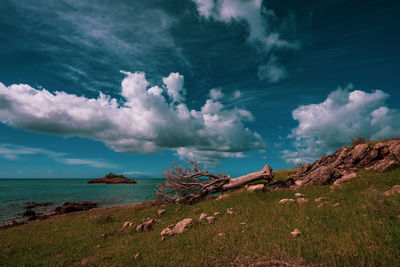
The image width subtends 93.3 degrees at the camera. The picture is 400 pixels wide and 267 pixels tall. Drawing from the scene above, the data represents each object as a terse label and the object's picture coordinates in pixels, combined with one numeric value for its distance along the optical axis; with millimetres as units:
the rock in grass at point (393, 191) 8716
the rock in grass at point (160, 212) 15168
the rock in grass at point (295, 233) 6830
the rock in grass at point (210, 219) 10406
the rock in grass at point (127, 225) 12591
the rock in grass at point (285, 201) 11094
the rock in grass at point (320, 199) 10523
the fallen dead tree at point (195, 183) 18578
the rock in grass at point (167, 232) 9433
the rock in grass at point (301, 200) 10617
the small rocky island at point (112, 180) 165500
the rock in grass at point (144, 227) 11595
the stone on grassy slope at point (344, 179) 13197
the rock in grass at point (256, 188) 15633
